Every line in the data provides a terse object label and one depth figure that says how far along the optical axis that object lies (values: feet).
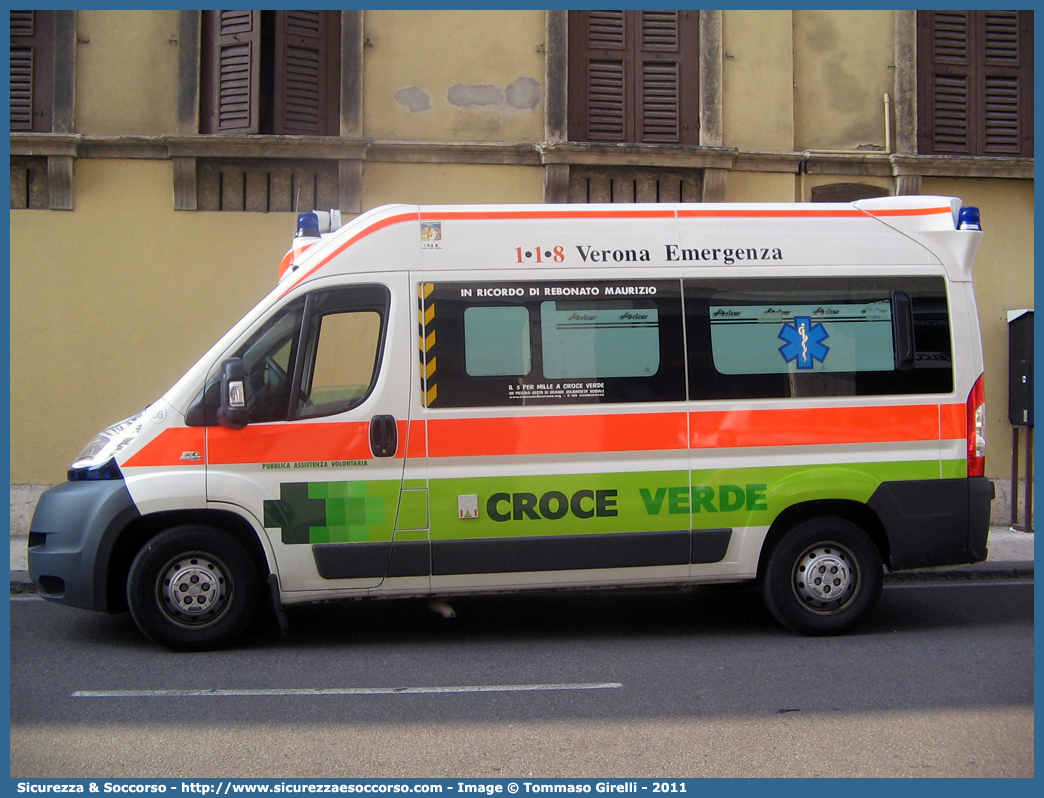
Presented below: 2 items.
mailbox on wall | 34.68
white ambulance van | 19.42
